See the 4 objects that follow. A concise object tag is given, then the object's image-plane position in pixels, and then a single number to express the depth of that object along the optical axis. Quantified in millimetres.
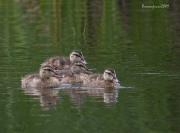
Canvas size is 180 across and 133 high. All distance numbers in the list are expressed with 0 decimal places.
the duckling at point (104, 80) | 17469
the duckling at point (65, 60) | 19359
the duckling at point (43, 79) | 17766
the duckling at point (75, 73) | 18156
